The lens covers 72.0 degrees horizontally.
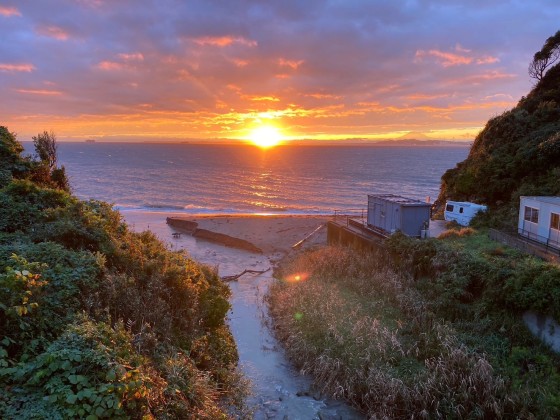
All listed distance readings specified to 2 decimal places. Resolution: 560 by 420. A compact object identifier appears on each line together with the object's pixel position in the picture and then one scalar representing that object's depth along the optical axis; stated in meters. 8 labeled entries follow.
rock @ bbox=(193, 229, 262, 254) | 35.03
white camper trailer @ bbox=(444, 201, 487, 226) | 27.86
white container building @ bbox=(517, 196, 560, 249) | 19.44
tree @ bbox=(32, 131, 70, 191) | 17.78
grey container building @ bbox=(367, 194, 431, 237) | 25.42
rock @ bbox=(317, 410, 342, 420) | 12.22
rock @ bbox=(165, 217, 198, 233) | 42.14
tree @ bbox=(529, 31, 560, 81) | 43.97
